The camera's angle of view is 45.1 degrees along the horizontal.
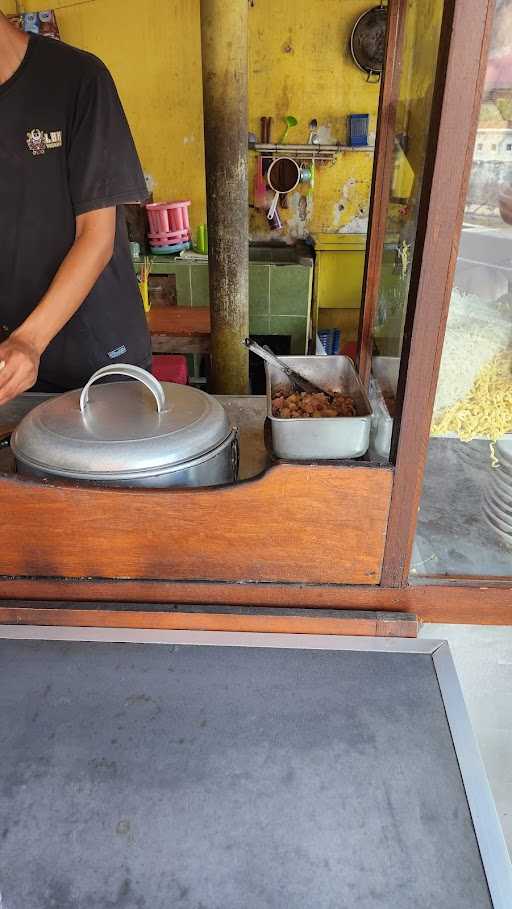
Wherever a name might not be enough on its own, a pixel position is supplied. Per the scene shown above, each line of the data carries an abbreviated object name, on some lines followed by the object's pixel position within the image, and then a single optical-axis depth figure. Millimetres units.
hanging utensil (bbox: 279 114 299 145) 4973
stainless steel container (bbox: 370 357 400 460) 1120
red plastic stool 3451
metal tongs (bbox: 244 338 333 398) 1354
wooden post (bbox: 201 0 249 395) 2945
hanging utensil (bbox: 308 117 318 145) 4996
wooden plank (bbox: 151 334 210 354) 4125
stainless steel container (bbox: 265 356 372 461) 1092
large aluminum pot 1056
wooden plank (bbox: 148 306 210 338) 4102
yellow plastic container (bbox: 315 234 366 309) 5223
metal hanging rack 5004
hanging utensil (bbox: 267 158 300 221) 5059
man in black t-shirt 1573
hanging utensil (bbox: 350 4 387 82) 4645
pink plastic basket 4801
